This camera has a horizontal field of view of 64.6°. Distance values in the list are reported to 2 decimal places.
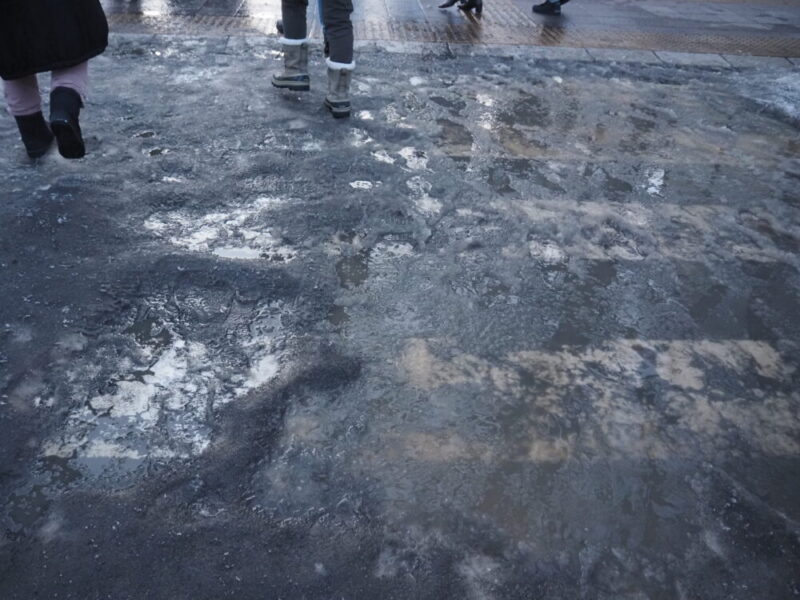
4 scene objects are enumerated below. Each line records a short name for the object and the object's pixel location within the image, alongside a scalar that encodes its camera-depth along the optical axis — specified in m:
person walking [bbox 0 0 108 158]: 2.78
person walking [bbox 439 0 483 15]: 6.33
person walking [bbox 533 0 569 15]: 6.55
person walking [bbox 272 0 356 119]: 3.91
